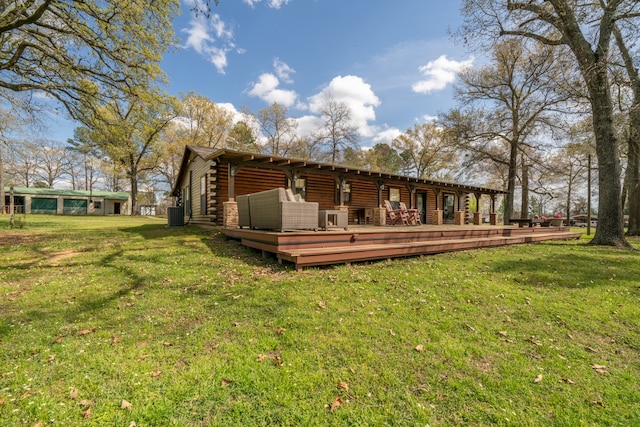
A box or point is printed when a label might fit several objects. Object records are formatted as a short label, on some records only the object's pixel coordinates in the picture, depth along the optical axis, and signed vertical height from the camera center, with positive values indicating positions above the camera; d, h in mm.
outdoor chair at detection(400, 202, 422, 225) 13000 -189
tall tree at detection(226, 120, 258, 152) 29230 +8152
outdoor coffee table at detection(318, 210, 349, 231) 7500 -216
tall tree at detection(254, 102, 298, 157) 28938 +8997
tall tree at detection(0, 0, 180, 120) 7961 +5357
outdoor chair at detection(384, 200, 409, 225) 12422 -184
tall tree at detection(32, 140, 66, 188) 38375 +7069
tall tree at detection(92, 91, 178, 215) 10117 +3760
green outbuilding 31000 +1190
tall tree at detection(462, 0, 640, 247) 8330 +4170
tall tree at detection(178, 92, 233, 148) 27844 +9269
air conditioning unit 12766 -218
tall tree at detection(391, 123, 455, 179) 30109 +7394
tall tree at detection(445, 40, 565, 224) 17797 +6968
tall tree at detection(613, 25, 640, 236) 9791 +2954
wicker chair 6095 -7
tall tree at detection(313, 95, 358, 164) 27406 +8296
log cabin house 10422 +1272
